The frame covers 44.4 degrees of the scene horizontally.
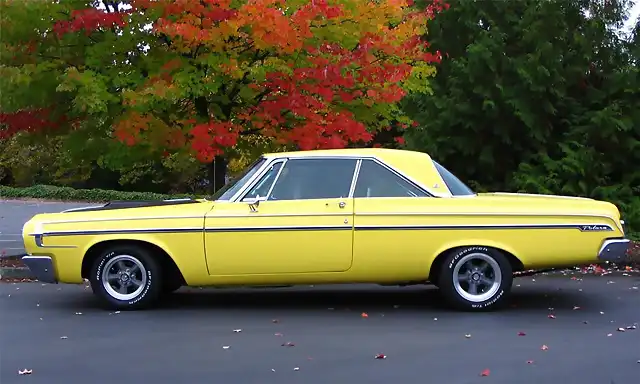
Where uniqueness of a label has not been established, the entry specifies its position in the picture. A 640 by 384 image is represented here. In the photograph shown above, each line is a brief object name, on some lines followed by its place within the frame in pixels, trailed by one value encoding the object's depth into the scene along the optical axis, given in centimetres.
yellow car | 755
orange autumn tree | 1009
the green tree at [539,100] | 1314
